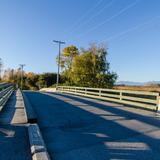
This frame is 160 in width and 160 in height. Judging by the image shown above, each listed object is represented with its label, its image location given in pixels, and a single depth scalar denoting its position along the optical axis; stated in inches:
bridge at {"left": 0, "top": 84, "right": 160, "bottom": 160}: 125.0
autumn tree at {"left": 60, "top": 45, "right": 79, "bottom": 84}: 1366.0
